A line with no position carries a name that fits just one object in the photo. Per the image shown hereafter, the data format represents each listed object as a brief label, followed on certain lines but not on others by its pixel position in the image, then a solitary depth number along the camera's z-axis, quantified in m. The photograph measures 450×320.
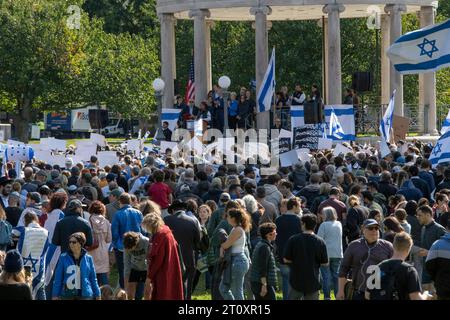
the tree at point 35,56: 61.06
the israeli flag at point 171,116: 45.16
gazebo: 44.62
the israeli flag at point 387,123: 32.38
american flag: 48.78
